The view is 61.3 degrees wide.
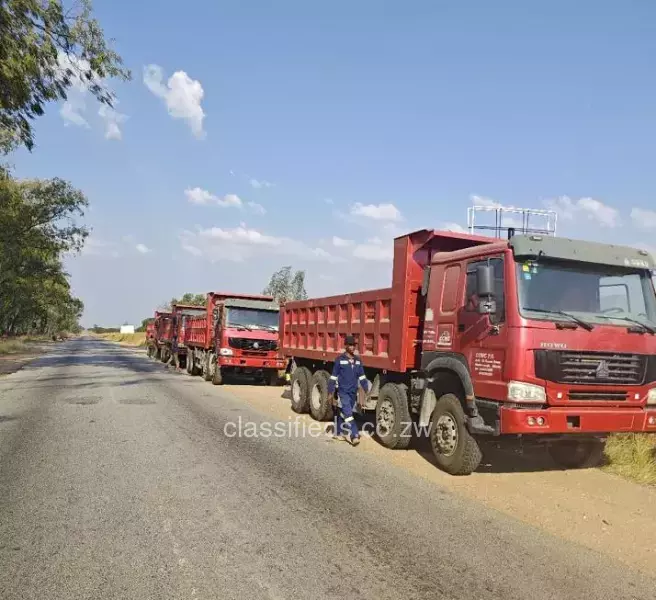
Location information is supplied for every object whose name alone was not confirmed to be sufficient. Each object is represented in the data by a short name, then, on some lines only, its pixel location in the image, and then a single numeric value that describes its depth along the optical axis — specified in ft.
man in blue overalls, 28.50
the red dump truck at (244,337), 56.95
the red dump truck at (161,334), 99.41
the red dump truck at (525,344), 19.69
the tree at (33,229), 100.07
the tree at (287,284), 148.12
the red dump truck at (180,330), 81.76
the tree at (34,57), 37.42
